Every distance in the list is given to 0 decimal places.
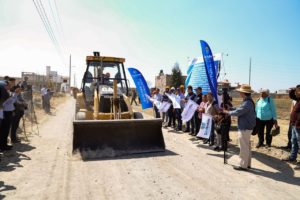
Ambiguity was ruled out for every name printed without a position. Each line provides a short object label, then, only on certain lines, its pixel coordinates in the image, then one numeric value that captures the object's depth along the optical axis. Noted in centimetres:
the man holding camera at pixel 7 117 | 737
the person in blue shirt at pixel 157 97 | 1296
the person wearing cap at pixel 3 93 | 626
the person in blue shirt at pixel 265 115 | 799
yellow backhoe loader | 696
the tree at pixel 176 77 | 5192
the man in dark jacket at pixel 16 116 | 844
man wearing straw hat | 611
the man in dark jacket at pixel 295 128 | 648
